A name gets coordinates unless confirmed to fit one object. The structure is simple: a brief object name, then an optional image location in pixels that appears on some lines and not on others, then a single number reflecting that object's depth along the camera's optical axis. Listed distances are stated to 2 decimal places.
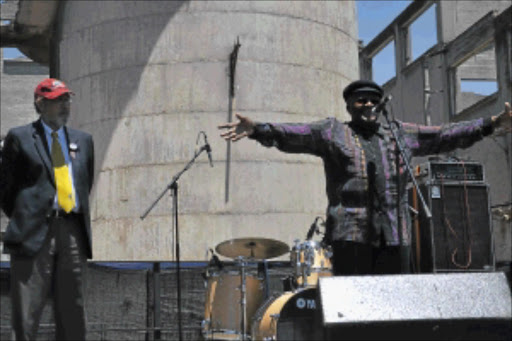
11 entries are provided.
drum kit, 9.36
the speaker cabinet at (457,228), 7.23
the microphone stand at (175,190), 9.30
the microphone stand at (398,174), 4.45
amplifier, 7.93
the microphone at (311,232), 9.41
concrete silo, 14.68
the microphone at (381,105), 4.60
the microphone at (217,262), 10.34
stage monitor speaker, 3.37
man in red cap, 3.89
